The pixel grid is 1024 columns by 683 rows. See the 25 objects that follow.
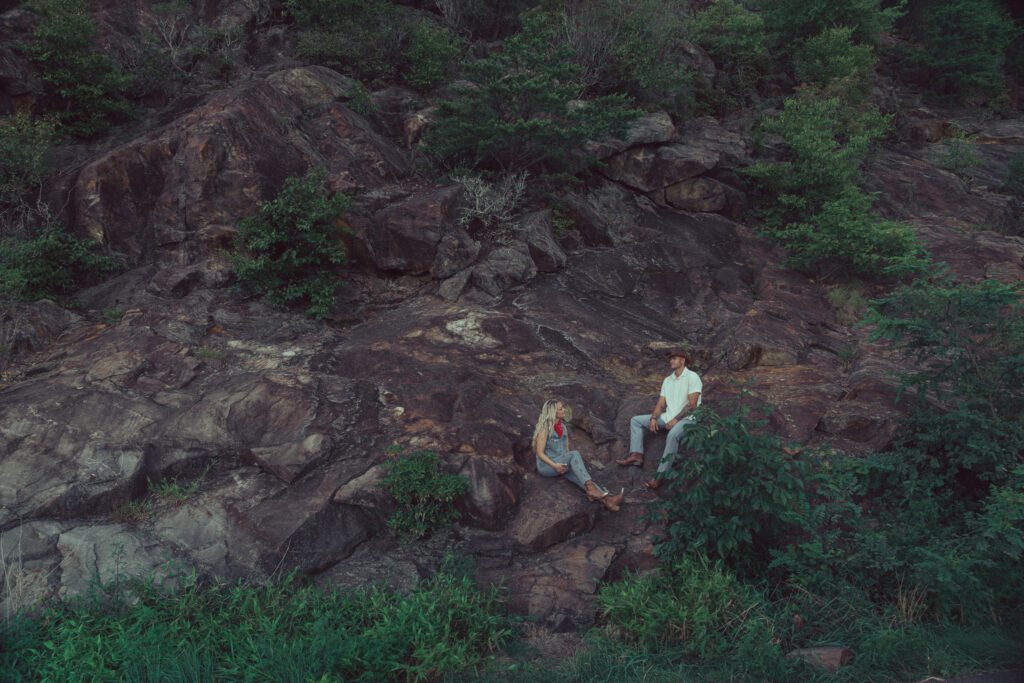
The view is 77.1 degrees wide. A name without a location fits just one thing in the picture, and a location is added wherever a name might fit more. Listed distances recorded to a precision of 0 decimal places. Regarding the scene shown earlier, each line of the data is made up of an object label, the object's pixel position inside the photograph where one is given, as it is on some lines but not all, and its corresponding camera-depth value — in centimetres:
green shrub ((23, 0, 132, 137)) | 1020
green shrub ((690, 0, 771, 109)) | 1603
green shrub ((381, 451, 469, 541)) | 600
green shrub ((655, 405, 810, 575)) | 540
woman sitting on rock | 642
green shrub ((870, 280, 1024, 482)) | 641
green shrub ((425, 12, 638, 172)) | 1038
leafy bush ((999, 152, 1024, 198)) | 1441
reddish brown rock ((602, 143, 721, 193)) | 1260
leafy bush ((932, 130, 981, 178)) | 1509
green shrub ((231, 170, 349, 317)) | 874
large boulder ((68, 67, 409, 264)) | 921
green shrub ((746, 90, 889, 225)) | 1194
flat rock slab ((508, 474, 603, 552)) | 607
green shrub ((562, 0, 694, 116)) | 1369
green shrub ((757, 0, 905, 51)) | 1605
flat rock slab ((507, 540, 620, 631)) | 544
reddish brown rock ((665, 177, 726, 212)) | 1267
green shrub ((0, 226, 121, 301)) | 807
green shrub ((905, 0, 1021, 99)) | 1739
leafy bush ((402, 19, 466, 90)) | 1280
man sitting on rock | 689
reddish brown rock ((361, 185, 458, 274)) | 970
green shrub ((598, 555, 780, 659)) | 479
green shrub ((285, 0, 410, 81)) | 1255
